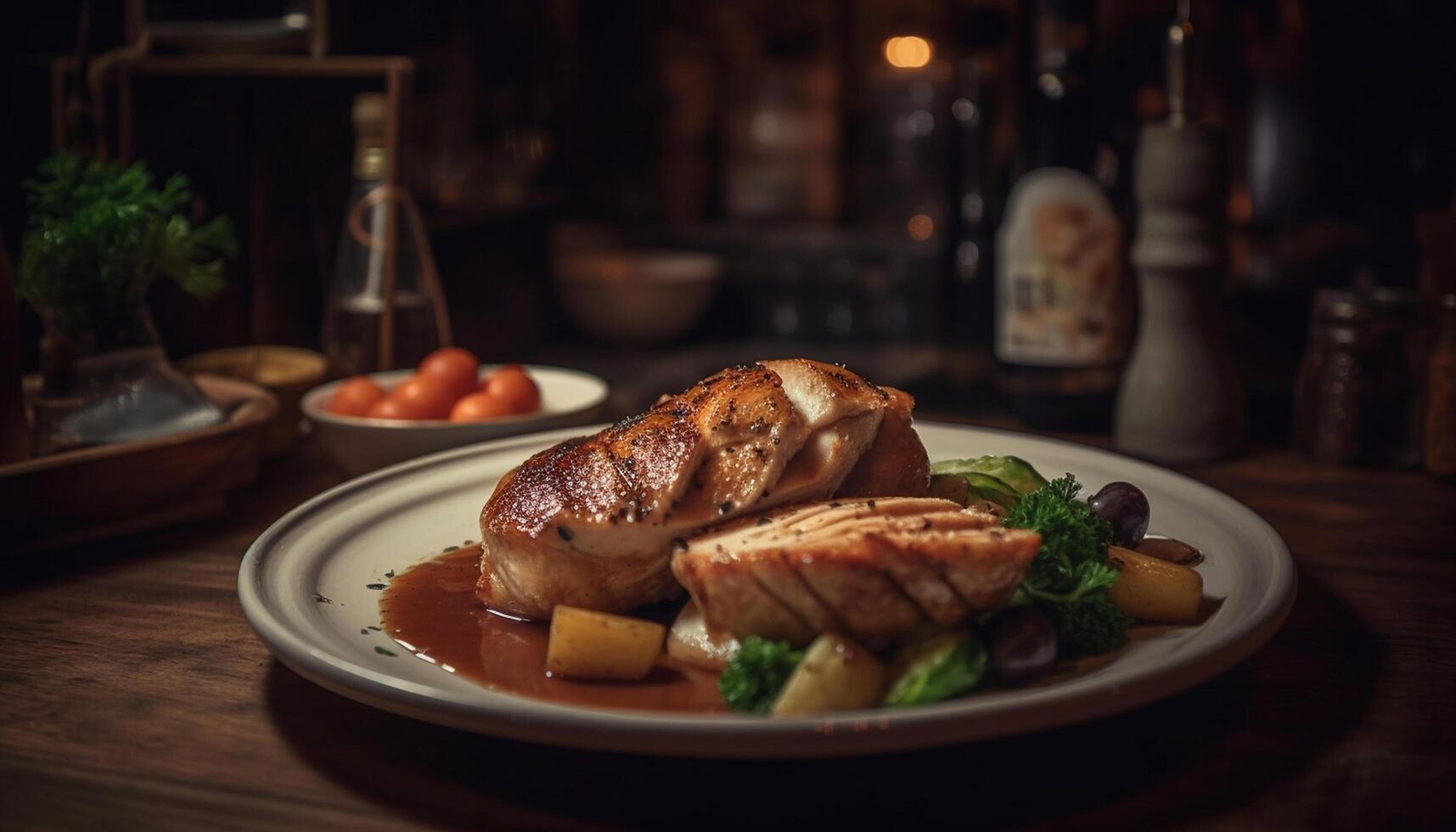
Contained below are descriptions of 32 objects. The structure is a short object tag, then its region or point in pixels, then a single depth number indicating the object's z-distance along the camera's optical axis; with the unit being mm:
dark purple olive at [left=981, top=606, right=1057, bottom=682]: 631
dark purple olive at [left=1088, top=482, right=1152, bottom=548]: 731
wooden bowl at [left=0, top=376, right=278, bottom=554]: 753
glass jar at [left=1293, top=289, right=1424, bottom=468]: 894
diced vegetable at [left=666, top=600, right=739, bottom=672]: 661
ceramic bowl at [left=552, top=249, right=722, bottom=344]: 1573
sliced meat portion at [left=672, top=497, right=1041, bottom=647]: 641
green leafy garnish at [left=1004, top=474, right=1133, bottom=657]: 656
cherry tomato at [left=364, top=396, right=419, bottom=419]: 890
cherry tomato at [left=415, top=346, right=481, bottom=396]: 914
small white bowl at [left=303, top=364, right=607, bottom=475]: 855
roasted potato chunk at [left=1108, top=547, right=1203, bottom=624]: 679
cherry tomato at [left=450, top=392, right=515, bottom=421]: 888
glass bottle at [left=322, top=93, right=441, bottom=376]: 998
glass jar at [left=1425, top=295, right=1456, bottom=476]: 870
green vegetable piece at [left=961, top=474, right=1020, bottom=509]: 754
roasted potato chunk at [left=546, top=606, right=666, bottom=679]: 654
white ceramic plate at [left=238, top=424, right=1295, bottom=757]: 536
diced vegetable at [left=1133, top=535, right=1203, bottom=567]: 727
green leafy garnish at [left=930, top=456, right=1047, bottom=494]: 763
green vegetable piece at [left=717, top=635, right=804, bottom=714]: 619
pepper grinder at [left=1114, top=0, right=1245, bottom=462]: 910
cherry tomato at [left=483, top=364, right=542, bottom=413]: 904
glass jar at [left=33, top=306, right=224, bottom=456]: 803
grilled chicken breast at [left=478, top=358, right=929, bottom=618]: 684
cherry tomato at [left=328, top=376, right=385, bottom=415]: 886
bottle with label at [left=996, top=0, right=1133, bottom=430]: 985
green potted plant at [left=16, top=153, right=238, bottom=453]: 806
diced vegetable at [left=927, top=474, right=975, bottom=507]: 752
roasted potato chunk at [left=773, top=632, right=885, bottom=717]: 598
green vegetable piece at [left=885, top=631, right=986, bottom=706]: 609
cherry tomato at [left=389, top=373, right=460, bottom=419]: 899
